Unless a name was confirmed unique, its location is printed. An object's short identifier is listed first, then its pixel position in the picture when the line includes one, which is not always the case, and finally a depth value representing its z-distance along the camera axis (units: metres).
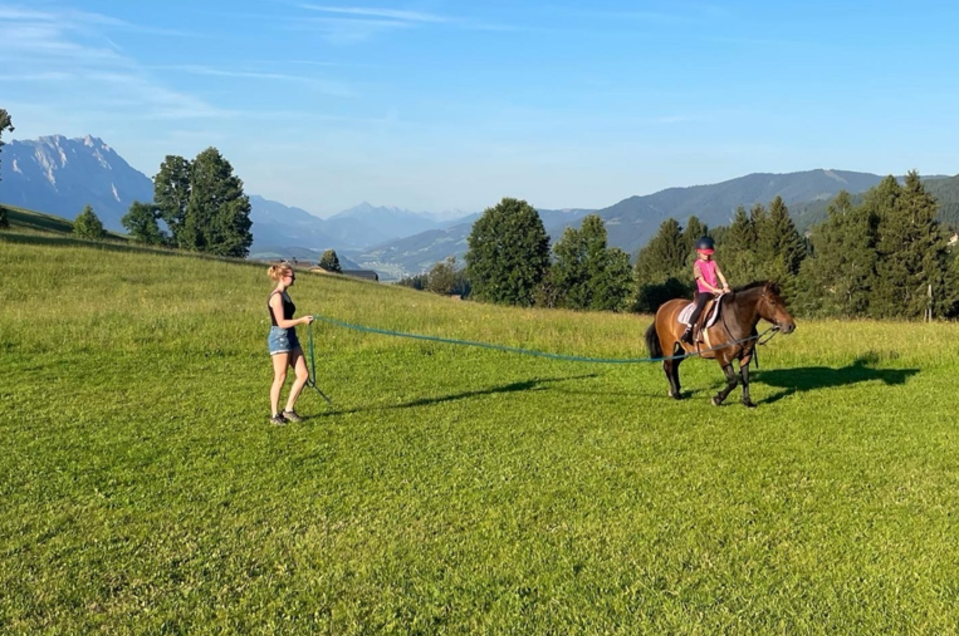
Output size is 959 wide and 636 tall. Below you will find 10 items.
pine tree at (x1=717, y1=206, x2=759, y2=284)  64.00
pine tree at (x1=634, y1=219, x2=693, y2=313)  80.12
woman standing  8.95
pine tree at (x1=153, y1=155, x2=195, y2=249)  76.25
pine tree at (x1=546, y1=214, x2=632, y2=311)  66.31
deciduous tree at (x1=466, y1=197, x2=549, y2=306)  68.75
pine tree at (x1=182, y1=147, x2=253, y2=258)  72.81
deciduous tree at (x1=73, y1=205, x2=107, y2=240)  61.75
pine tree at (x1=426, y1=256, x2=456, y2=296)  132.88
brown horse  10.38
